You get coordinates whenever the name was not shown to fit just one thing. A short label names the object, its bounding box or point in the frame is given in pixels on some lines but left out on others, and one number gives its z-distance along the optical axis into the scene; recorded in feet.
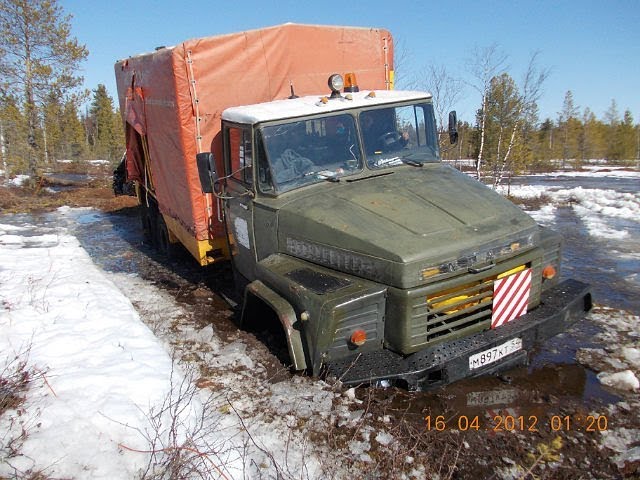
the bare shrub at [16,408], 9.76
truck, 11.95
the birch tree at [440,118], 55.42
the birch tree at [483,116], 58.19
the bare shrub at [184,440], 9.55
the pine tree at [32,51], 59.47
